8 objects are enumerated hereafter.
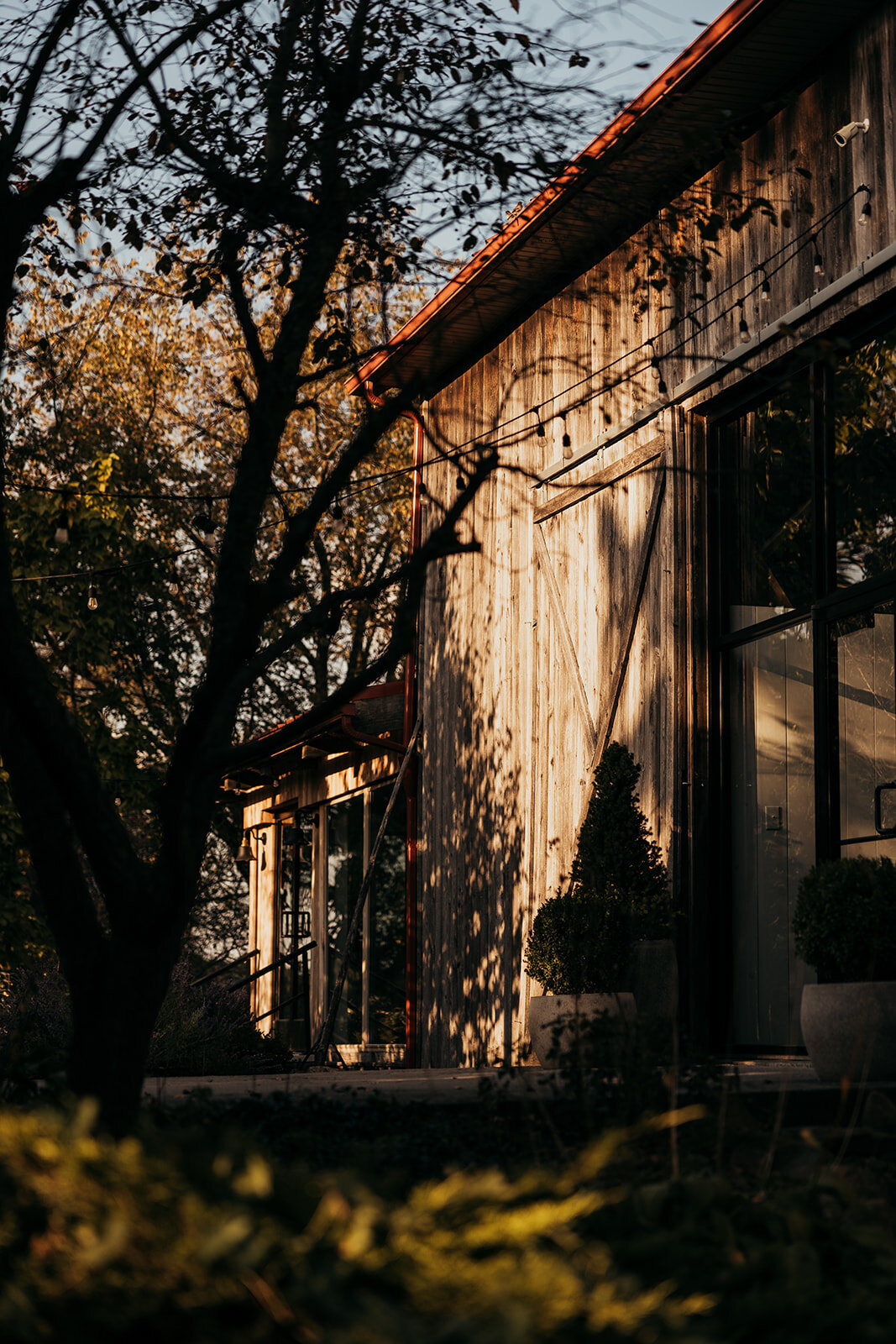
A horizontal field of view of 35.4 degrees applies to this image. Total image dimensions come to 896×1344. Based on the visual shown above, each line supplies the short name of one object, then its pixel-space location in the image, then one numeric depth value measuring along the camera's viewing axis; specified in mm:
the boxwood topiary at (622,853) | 6758
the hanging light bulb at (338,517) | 5871
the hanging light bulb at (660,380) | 7480
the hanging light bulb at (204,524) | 6047
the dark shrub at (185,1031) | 8898
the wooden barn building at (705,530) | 6062
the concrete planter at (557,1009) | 6332
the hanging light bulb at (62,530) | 7297
